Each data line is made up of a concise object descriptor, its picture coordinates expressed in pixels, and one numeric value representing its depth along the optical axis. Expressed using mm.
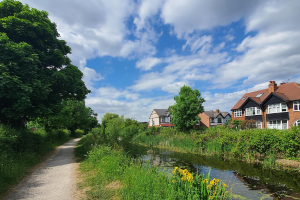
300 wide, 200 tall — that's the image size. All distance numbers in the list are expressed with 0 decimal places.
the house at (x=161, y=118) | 62594
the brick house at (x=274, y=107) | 28844
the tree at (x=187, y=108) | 27281
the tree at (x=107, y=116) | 48556
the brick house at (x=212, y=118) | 60722
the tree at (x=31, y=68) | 10141
